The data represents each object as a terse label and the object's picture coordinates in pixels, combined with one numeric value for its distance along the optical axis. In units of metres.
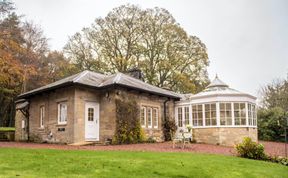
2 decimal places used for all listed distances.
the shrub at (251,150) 11.20
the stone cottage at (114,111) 15.18
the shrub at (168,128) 18.83
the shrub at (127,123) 15.32
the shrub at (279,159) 10.48
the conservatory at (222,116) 17.55
